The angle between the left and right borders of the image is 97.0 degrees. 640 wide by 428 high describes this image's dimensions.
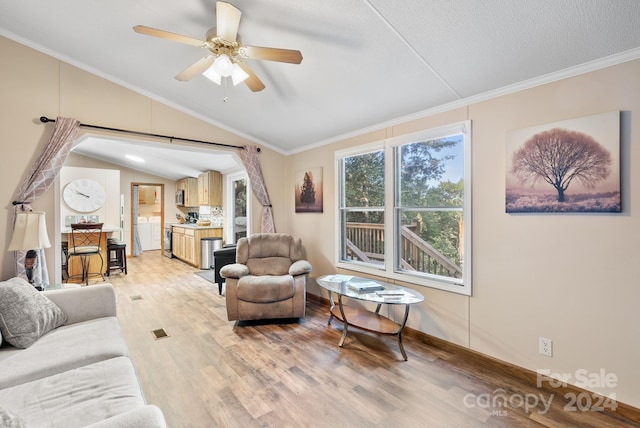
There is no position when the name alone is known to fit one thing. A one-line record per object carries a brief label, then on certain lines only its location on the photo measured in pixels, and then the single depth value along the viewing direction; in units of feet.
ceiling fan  5.92
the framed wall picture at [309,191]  13.94
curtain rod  9.75
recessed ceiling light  21.98
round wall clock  19.20
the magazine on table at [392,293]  8.83
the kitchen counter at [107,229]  18.03
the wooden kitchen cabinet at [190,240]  21.25
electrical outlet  7.01
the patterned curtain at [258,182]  14.51
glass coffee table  8.54
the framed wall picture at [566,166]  6.13
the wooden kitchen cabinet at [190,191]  25.09
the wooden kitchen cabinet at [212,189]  22.95
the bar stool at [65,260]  17.31
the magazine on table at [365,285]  9.58
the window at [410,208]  8.98
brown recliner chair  10.69
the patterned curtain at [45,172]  9.31
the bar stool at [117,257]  18.95
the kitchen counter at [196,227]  21.74
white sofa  3.90
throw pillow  5.92
